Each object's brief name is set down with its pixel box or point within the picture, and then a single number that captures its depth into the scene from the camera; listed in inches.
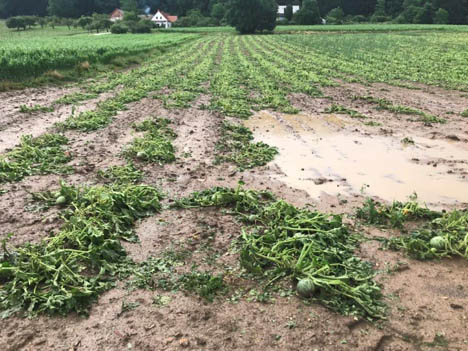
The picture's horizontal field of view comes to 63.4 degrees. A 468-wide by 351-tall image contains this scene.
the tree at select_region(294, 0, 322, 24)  3521.2
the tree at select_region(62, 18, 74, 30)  3765.3
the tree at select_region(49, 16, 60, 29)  3758.9
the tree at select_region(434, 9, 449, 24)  3336.6
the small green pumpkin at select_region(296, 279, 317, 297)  152.9
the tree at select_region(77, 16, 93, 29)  3636.8
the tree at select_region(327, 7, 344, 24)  3787.6
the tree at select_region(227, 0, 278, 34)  2807.6
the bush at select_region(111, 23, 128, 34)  2866.6
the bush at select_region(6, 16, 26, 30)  3348.9
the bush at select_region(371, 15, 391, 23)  3870.6
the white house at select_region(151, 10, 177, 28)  4352.9
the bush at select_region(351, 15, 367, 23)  3991.4
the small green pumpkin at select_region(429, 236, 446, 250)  186.1
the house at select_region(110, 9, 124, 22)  4590.6
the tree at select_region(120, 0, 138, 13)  4590.6
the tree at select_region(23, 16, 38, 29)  3450.1
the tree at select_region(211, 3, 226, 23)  4121.6
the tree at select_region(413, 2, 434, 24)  3511.3
